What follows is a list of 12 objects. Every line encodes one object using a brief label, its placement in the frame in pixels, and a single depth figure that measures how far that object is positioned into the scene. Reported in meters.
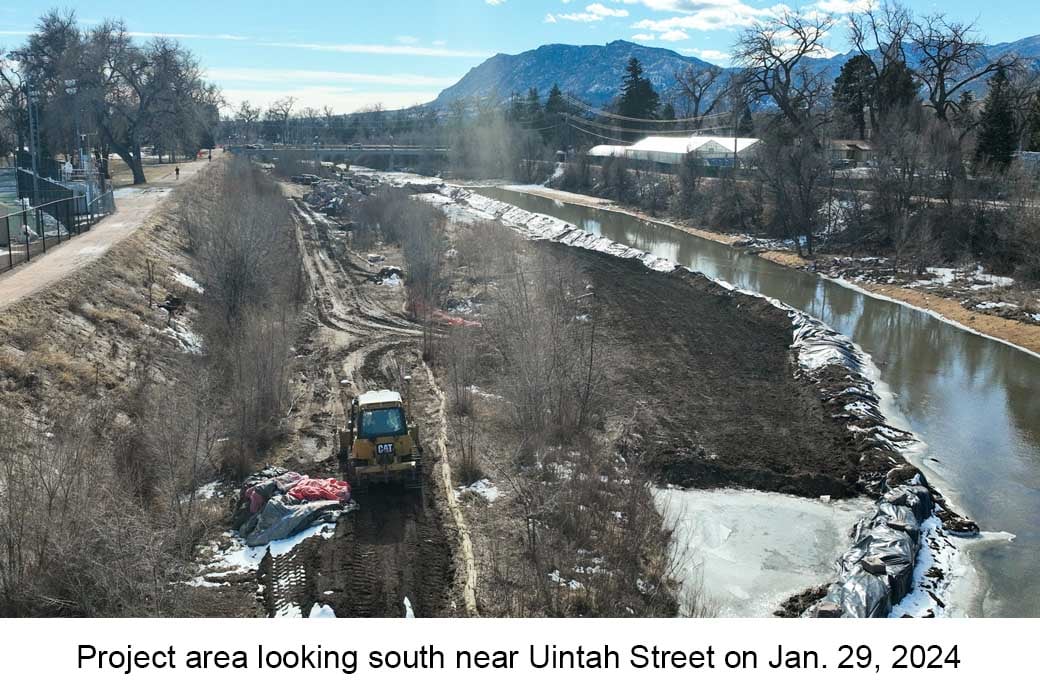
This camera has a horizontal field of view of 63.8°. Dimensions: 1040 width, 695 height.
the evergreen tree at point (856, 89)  81.69
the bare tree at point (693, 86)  115.85
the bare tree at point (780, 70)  75.19
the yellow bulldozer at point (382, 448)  16.55
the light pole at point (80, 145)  42.47
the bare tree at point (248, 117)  189.62
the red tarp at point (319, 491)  16.12
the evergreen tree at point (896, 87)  74.19
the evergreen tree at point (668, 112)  119.62
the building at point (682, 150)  80.94
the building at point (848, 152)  71.93
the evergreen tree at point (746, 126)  98.50
